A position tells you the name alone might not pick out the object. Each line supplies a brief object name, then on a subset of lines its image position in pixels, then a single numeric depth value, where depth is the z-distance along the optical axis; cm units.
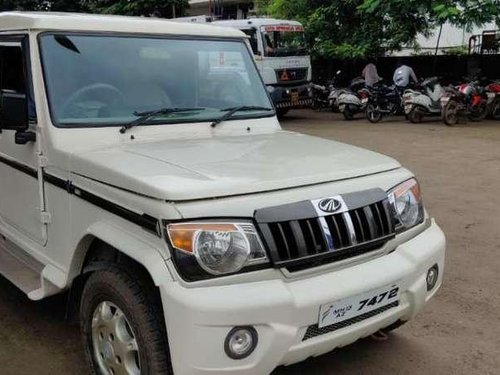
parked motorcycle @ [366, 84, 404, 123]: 1584
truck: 1588
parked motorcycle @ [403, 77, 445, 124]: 1490
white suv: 256
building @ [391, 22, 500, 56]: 1818
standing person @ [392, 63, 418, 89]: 1617
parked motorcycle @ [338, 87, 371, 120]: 1629
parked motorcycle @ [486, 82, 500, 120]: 1502
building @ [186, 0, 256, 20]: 3005
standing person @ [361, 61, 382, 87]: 1732
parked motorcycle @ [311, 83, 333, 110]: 1886
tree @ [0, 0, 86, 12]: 2134
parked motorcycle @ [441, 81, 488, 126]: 1469
